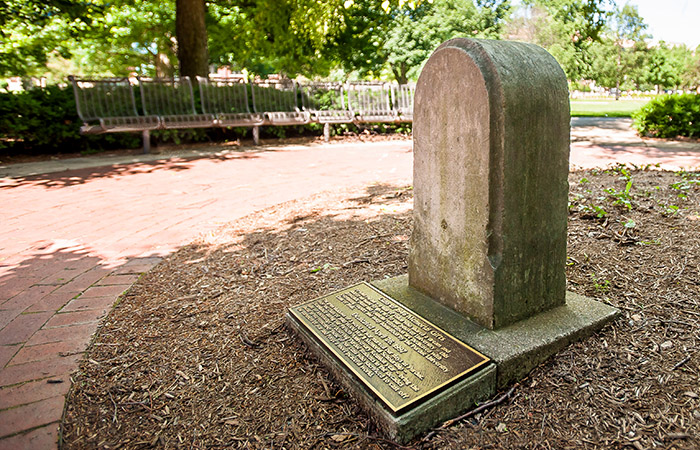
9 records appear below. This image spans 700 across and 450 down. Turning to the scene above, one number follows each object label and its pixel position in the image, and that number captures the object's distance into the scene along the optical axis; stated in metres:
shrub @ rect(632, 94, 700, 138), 10.98
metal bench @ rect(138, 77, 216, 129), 10.10
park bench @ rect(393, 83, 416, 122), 13.19
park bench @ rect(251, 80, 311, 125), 11.49
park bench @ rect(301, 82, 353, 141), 12.18
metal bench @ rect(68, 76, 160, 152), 9.11
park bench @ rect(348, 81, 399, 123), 12.61
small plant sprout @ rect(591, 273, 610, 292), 2.73
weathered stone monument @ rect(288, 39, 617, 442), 1.90
